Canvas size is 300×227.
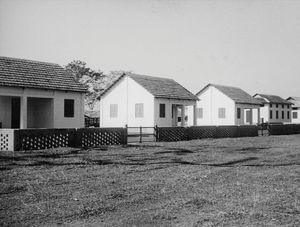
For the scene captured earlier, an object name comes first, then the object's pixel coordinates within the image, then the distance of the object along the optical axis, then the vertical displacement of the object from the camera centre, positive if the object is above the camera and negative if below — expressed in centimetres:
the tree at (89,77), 6900 +983
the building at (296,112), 7048 +262
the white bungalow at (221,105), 4341 +253
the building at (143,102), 3167 +225
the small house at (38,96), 2172 +192
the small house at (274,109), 5694 +272
